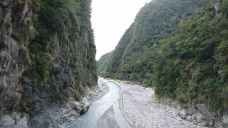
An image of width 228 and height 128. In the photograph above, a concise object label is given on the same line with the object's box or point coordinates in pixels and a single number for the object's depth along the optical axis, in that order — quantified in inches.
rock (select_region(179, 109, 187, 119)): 800.0
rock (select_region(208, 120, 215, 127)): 675.7
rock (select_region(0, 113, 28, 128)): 440.4
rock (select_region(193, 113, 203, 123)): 721.3
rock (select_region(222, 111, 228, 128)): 622.7
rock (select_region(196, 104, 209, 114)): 719.9
